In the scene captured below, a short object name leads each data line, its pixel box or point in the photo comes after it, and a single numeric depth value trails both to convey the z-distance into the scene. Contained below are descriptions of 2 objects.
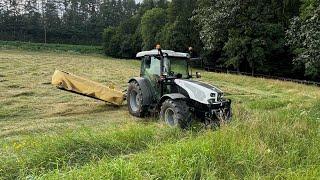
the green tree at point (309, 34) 10.46
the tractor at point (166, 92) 6.31
